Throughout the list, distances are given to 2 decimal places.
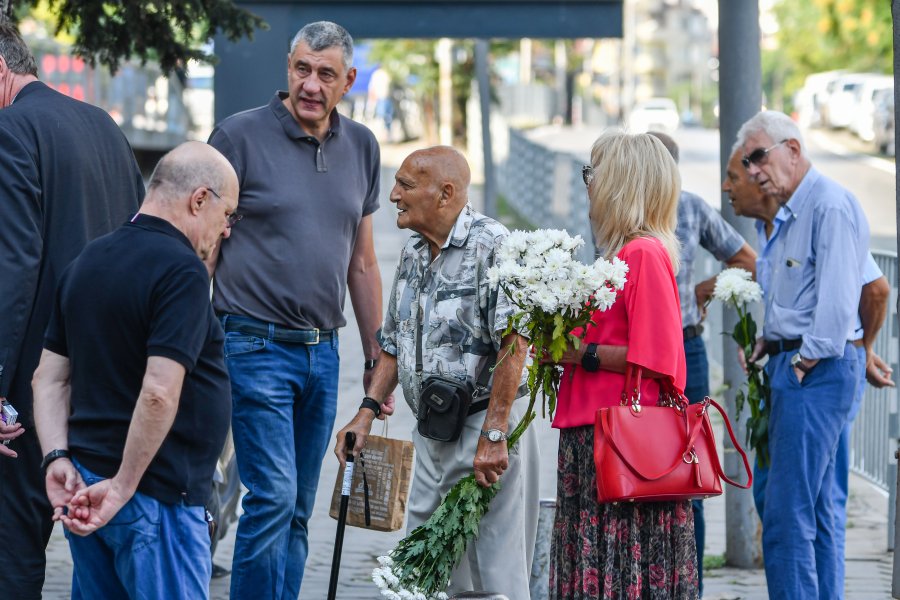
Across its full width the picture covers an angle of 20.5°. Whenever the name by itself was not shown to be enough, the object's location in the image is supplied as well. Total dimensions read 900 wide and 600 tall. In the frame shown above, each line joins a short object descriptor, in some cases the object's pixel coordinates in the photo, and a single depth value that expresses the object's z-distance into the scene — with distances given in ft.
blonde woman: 24.70
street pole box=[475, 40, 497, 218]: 118.81
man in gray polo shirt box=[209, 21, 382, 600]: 28.25
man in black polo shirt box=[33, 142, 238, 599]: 19.18
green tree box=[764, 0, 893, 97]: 197.25
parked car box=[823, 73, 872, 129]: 295.33
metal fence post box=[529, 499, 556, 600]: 32.56
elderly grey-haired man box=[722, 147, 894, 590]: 30.39
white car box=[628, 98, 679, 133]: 376.61
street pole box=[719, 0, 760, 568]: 38.67
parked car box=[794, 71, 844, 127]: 335.96
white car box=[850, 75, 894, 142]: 265.65
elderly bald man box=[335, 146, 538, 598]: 25.62
